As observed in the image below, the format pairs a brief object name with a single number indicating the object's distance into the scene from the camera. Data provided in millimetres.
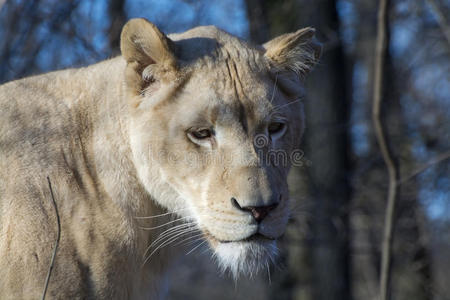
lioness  6434
